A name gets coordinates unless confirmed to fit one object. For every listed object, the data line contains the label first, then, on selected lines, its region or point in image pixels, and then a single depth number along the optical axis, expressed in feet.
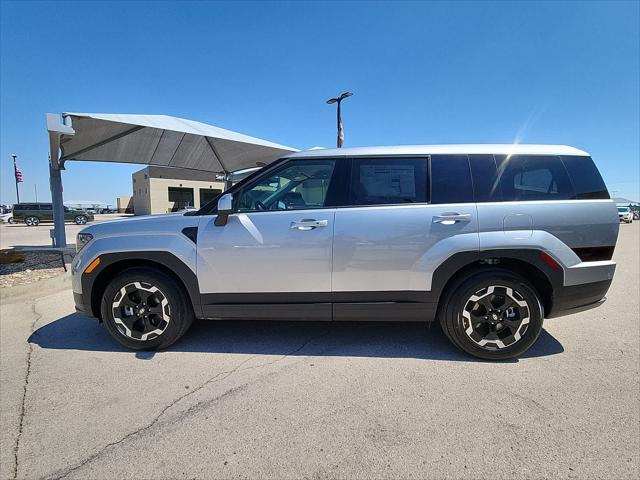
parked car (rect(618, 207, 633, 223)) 114.42
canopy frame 22.54
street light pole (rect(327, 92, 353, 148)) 48.03
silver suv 9.45
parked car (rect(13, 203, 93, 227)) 85.56
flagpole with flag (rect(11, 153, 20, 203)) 127.99
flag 127.68
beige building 124.48
